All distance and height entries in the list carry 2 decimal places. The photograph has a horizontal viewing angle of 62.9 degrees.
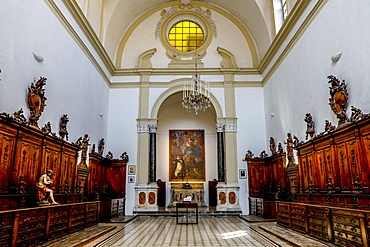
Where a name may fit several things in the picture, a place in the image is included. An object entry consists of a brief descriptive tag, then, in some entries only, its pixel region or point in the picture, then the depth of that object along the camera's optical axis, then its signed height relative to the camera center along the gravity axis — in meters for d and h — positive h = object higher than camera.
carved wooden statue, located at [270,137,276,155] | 11.72 +1.55
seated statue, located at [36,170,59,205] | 6.46 -0.06
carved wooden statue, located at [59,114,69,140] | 8.25 +1.64
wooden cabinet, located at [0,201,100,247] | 4.77 -0.68
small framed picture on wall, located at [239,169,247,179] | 12.88 +0.52
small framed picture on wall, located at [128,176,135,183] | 12.89 +0.33
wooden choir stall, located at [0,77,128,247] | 5.39 +0.16
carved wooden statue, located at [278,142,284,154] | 10.61 +1.33
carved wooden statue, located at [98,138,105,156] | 11.81 +1.53
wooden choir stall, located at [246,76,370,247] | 5.27 +0.15
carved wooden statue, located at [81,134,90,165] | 9.94 +1.29
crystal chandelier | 10.70 +3.07
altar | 14.74 -0.35
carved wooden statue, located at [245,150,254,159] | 12.73 +1.30
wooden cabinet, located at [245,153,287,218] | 10.42 +0.14
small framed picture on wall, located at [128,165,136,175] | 12.95 +0.71
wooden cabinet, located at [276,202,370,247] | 4.67 -0.68
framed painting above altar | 15.88 +1.65
